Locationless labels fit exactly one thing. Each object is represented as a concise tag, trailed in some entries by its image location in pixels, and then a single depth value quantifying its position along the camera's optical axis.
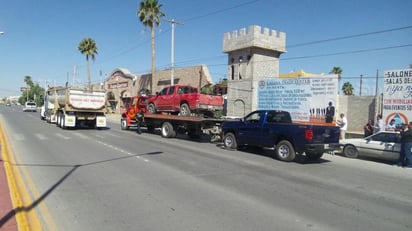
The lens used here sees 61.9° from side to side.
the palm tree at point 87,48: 53.44
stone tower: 27.88
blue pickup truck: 11.59
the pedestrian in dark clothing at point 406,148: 11.78
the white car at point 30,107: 59.81
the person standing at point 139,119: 21.00
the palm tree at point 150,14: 35.09
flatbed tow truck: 17.09
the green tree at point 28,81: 152.39
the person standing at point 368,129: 15.93
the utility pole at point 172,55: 31.59
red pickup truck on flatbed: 17.03
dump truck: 22.50
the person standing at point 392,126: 14.93
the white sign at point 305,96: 18.98
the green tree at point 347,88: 60.87
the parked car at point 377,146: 12.40
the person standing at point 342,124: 16.70
